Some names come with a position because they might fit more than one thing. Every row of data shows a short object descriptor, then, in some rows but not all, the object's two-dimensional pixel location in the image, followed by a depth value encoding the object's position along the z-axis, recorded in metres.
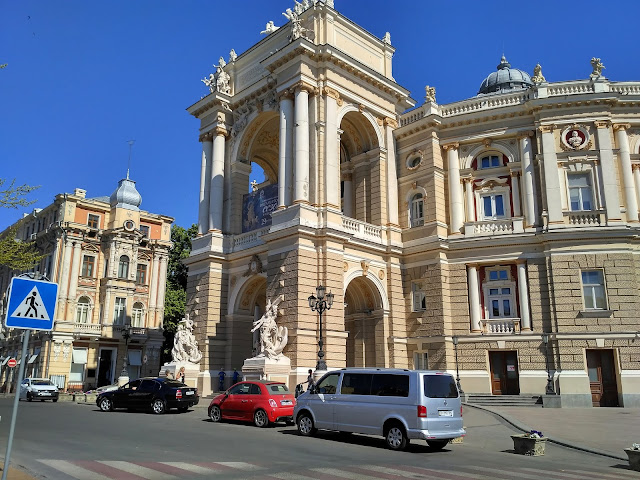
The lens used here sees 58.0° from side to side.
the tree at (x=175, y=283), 55.12
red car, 18.02
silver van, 13.65
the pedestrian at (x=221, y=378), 31.44
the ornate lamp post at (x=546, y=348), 27.89
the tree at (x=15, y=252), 14.89
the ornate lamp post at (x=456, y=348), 29.26
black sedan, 22.78
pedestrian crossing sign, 7.54
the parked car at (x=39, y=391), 34.59
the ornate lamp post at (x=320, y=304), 22.81
